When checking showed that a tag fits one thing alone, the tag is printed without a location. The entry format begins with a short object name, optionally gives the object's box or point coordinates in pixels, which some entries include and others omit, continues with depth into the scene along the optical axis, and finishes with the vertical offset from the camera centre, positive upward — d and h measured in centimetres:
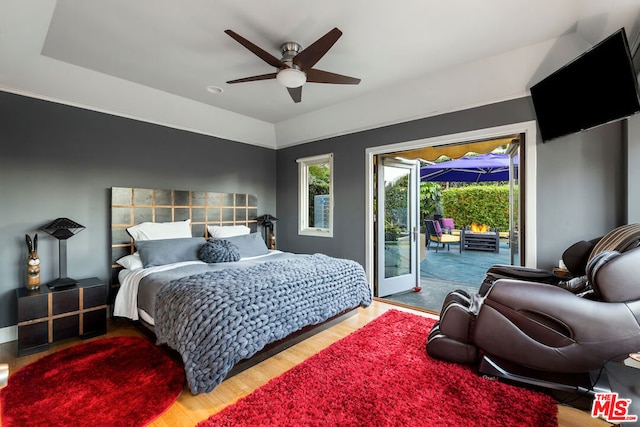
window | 487 +28
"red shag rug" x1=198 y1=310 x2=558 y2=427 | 170 -120
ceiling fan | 215 +124
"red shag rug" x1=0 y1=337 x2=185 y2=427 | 175 -121
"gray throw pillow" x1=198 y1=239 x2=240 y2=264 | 341 -46
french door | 424 -21
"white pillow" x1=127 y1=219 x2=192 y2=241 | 350 -22
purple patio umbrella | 609 +99
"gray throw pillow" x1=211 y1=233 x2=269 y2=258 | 388 -43
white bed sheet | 282 -80
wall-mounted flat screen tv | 196 +93
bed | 198 -62
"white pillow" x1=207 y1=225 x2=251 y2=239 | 425 -27
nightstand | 255 -94
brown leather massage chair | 166 -72
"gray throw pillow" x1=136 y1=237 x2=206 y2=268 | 318 -43
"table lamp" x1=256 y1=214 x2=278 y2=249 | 502 -26
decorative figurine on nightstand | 279 -52
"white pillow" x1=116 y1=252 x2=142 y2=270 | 315 -54
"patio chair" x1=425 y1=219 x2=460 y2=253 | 764 -62
